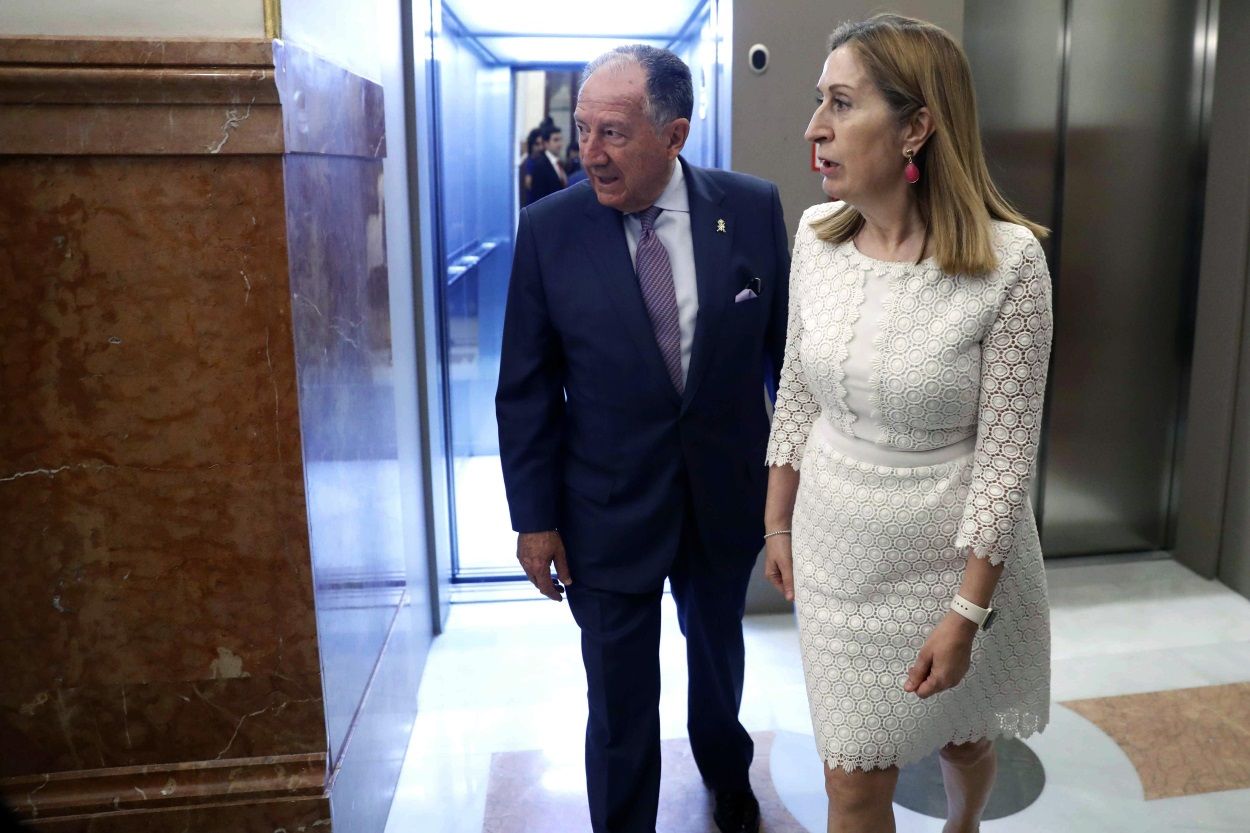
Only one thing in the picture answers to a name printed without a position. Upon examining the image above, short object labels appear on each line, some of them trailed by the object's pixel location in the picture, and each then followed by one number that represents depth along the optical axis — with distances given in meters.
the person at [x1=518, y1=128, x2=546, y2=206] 4.52
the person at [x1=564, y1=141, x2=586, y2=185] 4.52
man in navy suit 2.54
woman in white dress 1.95
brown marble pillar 2.09
